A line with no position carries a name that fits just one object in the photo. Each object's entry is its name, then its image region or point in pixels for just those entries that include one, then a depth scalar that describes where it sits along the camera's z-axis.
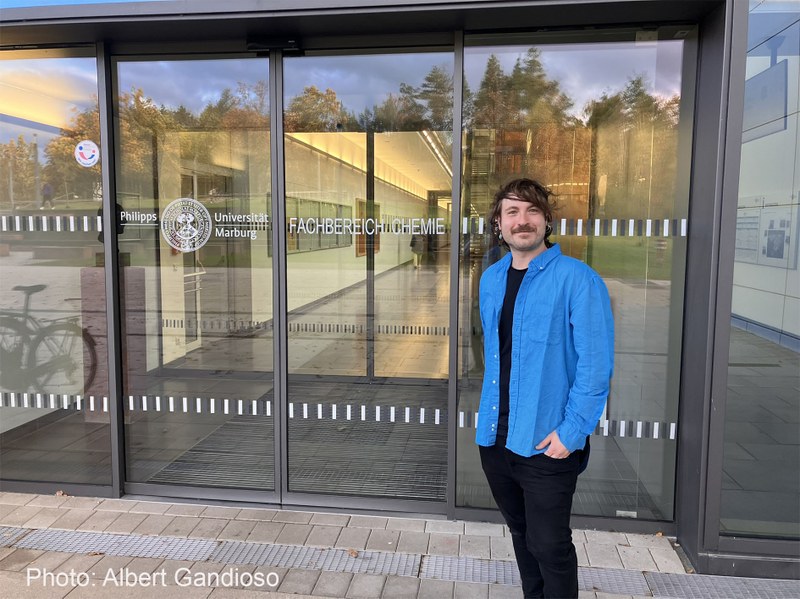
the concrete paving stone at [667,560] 3.18
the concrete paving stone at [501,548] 3.30
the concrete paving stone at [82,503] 3.88
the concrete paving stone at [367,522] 3.65
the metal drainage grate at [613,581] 2.96
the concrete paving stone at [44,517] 3.62
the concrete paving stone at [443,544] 3.34
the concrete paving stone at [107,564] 3.06
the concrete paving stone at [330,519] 3.70
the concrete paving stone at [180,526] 3.53
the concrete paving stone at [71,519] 3.61
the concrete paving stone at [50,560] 3.13
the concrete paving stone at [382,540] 3.38
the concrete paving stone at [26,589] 2.87
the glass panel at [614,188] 3.49
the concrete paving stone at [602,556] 3.21
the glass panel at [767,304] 3.01
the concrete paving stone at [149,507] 3.83
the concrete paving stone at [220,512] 3.77
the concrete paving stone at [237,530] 3.48
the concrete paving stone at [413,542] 3.36
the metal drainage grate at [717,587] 2.96
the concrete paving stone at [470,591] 2.91
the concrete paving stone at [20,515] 3.64
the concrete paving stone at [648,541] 3.43
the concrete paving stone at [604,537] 3.46
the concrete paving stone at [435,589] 2.91
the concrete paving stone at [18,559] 3.11
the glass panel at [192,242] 3.98
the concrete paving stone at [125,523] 3.57
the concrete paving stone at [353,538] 3.40
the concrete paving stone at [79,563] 3.10
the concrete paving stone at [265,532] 3.47
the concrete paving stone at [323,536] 3.43
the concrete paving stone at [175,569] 3.03
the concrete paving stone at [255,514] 3.75
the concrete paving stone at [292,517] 3.73
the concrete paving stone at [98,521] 3.59
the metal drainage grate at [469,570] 3.07
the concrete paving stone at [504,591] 2.91
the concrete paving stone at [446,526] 3.59
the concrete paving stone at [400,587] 2.91
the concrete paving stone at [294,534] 3.45
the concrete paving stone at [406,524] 3.62
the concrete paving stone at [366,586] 2.92
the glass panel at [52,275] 3.98
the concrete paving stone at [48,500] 3.92
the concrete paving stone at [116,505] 3.87
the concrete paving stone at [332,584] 2.93
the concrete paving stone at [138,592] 2.88
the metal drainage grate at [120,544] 3.28
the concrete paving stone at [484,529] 3.55
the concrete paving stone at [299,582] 2.95
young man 2.12
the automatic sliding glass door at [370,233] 3.99
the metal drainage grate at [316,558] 3.15
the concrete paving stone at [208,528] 3.51
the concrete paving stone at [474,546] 3.32
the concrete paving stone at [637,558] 3.19
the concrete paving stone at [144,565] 3.10
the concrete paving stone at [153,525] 3.55
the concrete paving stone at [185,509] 3.80
